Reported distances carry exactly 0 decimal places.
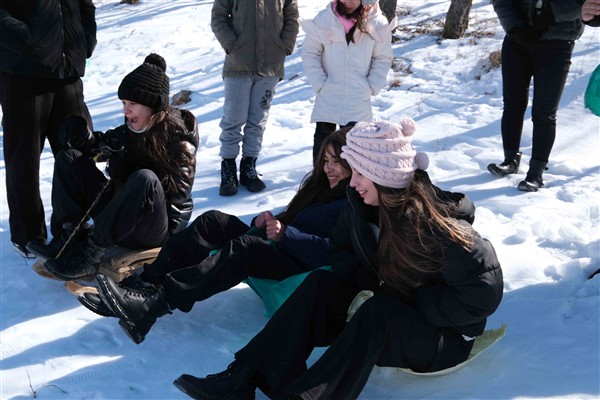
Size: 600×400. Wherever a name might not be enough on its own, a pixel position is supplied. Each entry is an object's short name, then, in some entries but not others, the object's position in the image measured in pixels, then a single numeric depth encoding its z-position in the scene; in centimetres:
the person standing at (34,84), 368
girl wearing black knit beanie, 349
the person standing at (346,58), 462
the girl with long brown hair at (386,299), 243
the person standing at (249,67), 483
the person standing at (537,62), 441
